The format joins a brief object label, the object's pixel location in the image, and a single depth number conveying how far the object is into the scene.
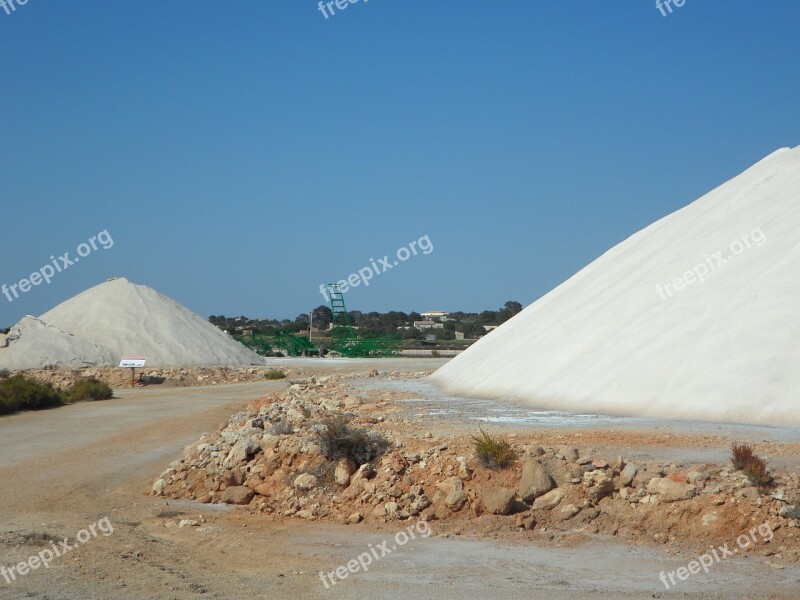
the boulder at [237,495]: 10.44
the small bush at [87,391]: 28.36
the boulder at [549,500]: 8.77
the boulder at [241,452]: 11.23
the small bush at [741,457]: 8.56
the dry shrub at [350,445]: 10.40
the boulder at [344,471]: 10.05
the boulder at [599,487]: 8.71
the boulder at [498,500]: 8.81
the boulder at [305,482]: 10.09
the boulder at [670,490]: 8.24
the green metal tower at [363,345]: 57.41
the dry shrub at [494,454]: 9.39
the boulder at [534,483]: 8.93
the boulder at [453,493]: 9.10
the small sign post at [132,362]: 34.34
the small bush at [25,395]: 24.89
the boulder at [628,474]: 8.79
